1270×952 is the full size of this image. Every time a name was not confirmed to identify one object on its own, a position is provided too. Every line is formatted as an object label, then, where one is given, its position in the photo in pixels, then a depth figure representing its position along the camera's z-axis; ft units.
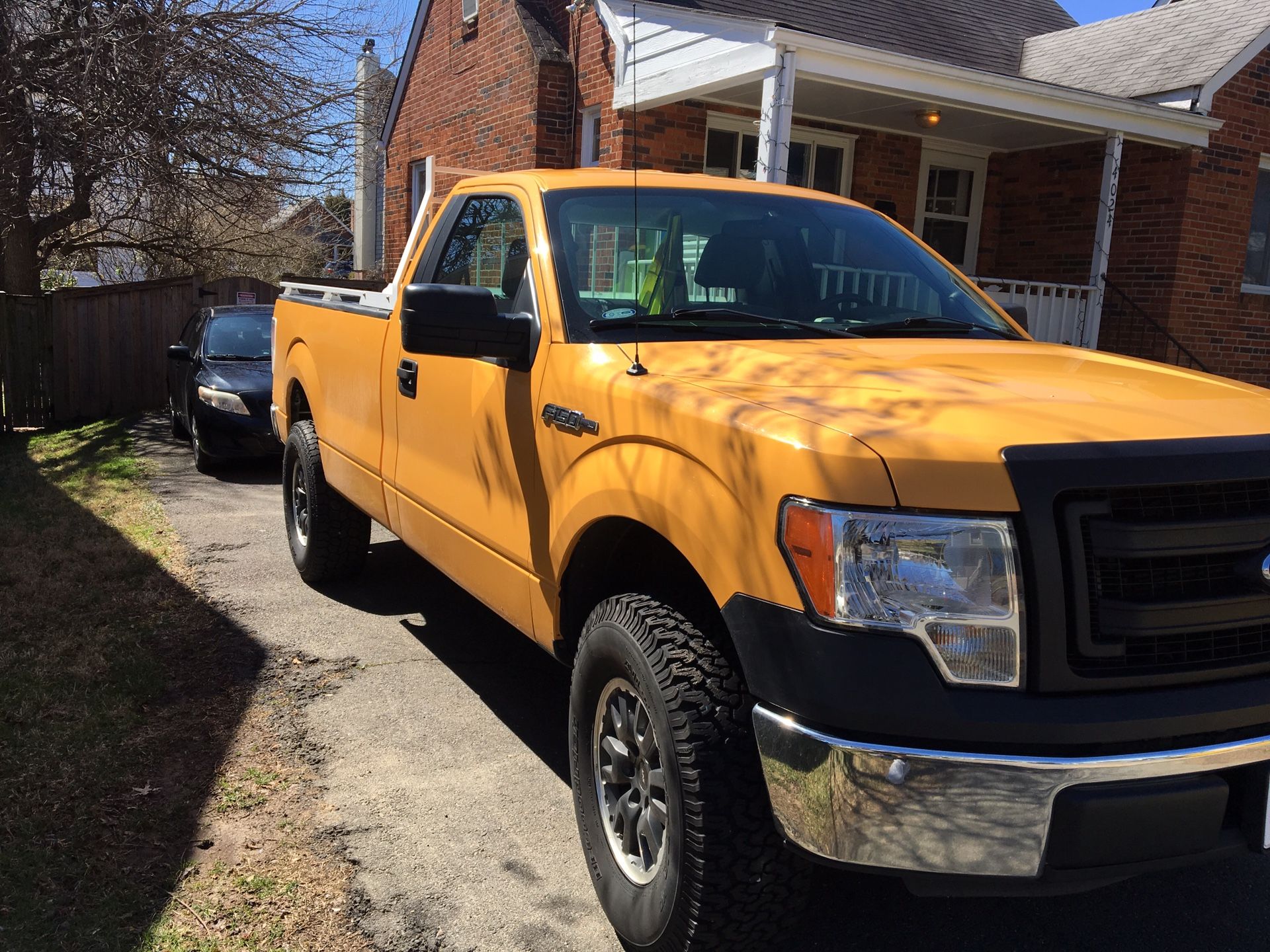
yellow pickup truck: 6.61
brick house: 33.04
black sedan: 30.58
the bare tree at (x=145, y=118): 37.78
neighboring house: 58.44
